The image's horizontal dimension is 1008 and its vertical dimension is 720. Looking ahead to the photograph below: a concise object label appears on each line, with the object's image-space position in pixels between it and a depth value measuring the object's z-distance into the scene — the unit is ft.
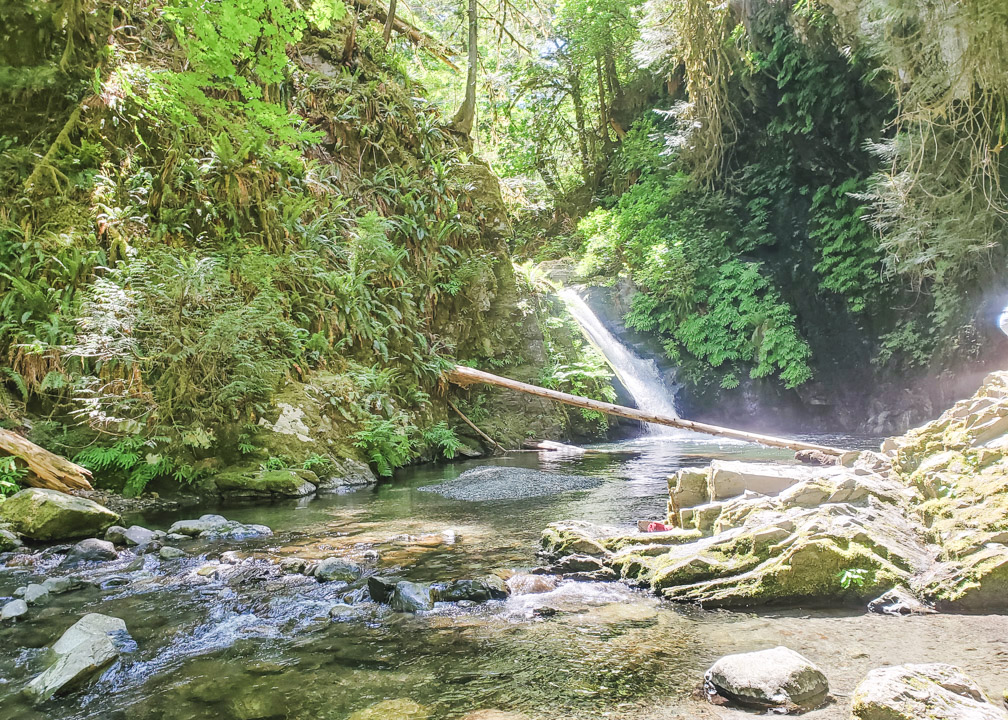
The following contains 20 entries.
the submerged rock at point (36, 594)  9.87
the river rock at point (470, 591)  10.00
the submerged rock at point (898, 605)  8.41
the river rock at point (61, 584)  10.45
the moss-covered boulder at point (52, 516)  13.82
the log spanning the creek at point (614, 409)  23.44
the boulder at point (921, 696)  5.13
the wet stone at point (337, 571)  11.28
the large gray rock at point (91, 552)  12.43
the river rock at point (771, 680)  6.19
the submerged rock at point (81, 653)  7.00
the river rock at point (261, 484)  20.20
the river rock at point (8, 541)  13.08
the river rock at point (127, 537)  13.70
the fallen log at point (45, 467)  15.80
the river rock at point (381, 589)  10.07
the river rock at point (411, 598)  9.62
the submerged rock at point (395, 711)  6.31
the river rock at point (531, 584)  10.40
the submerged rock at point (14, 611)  9.20
